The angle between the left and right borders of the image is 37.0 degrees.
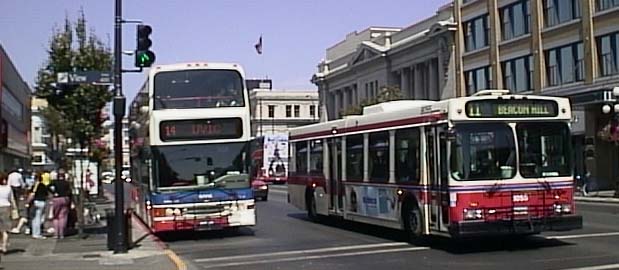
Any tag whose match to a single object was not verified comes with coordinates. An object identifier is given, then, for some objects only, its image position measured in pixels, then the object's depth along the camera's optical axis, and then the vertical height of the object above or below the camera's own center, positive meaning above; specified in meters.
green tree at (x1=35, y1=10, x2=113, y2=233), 24.38 +2.78
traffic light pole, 18.16 +0.83
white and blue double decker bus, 21.72 +0.94
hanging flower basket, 41.76 +2.08
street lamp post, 40.25 +2.99
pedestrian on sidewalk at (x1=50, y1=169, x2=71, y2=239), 22.44 -0.28
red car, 45.00 -0.27
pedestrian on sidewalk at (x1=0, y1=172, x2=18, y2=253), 18.61 -0.35
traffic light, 17.89 +2.72
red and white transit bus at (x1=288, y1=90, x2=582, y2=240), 16.77 +0.27
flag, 87.00 +13.07
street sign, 18.58 +2.27
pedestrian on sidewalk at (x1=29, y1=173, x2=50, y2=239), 22.70 -0.30
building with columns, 68.12 +10.56
